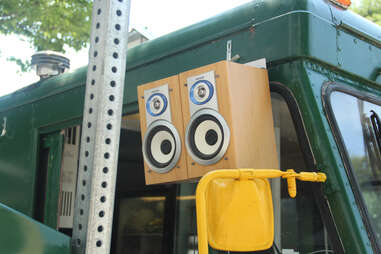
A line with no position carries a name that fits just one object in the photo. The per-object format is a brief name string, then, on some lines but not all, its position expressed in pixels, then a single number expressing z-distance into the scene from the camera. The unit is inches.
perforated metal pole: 59.3
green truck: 83.0
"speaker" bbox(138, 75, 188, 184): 96.1
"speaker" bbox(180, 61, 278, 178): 87.9
